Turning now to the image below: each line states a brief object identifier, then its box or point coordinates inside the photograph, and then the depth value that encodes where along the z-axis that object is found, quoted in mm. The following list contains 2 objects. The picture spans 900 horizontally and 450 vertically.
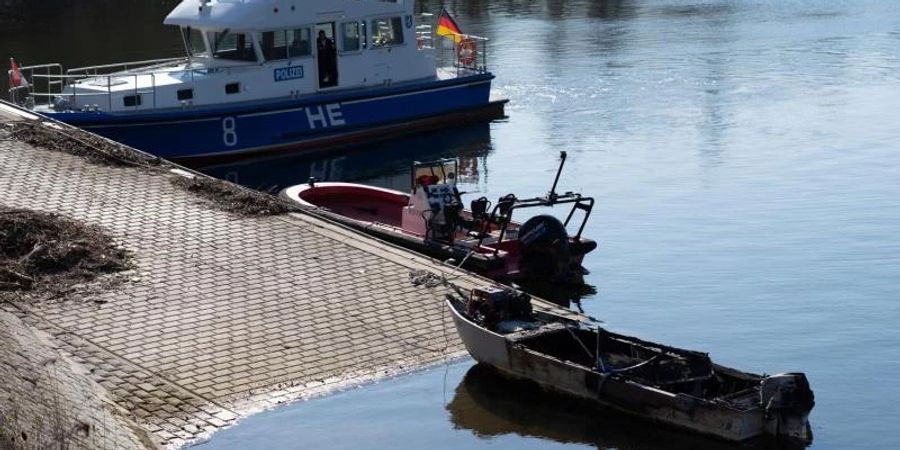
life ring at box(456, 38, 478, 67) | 36344
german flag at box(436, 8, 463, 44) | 34688
